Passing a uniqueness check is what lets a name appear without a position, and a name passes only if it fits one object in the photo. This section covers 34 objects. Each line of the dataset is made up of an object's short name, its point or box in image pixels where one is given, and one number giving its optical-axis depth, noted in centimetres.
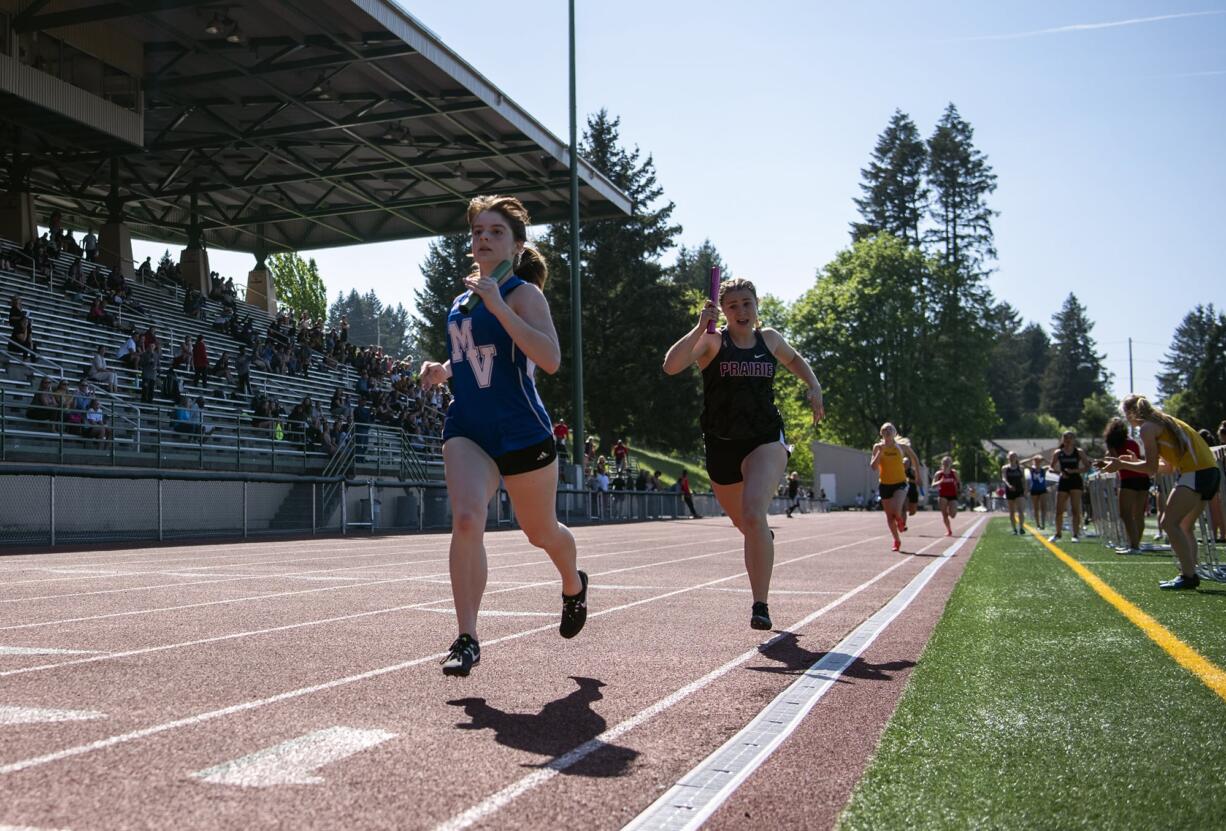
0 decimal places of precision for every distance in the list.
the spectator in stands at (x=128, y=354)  2500
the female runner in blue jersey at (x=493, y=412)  530
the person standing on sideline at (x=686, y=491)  4284
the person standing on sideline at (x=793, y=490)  5028
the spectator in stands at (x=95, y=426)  2044
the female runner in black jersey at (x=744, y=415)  733
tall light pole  3322
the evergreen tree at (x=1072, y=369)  14950
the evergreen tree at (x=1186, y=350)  15412
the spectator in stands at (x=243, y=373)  2794
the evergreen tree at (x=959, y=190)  7894
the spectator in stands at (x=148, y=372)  2361
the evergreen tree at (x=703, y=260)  12406
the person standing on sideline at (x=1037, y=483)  2467
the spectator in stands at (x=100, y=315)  2680
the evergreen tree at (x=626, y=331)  5897
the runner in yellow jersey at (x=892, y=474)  1870
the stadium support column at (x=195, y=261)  3975
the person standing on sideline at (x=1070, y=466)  1962
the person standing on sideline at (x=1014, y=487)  2547
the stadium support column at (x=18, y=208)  3259
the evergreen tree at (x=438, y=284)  7812
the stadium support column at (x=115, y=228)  3547
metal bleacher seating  1998
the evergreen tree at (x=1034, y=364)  15738
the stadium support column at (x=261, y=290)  4392
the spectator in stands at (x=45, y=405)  1971
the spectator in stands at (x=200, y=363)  2677
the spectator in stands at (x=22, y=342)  2194
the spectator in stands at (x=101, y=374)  2259
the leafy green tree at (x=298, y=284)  8356
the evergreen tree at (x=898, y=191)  8125
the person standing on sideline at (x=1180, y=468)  1012
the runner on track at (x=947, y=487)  2562
